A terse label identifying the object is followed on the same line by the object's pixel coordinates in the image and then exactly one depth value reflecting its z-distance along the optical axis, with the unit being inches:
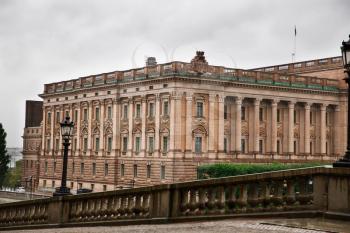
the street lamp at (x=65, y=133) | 915.1
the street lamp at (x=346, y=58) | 565.5
